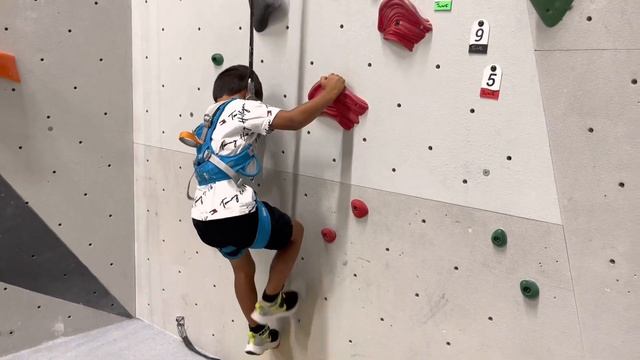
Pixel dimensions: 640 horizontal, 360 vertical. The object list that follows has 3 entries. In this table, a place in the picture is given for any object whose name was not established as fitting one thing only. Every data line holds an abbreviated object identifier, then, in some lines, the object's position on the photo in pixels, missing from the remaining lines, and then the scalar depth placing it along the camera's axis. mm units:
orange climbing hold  1601
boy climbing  1292
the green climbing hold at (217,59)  1557
